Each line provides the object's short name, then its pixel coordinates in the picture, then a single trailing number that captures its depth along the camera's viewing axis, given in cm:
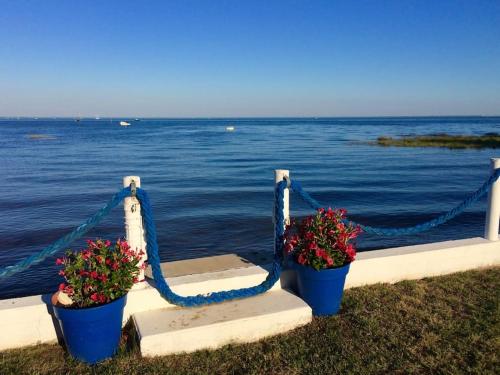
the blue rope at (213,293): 436
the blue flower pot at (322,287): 457
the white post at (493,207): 593
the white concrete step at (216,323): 401
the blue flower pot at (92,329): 368
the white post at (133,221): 434
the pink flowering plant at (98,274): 379
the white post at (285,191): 512
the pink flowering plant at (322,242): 454
